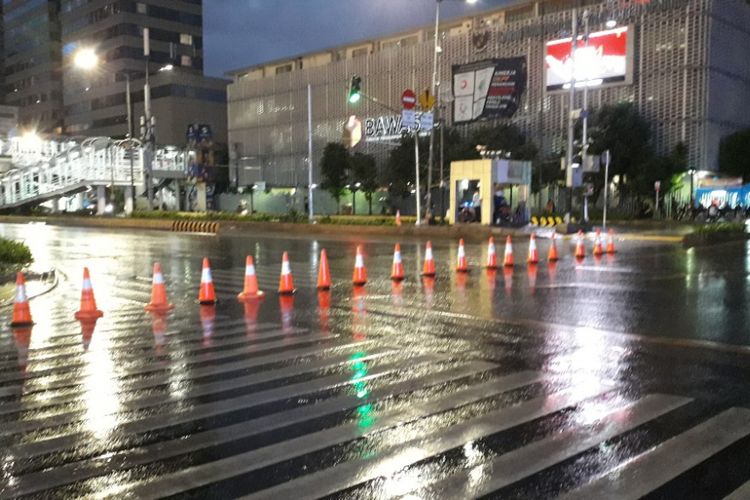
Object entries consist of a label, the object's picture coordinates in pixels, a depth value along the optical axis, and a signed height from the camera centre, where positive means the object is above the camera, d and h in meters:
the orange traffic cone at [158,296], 11.64 -1.43
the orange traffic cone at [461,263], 16.42 -1.30
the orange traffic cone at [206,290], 12.18 -1.41
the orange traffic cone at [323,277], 13.75 -1.35
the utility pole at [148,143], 46.23 +4.58
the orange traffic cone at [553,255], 19.12 -1.31
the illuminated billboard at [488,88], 52.78 +8.97
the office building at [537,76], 45.03 +9.75
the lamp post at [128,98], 31.02 +6.46
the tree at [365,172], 58.62 +2.91
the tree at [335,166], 60.66 +3.55
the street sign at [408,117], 29.11 +3.68
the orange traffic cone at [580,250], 20.20 -1.27
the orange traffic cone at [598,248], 20.98 -1.23
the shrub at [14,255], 16.86 -1.08
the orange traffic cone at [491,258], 16.98 -1.23
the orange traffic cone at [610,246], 22.20 -1.26
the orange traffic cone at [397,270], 15.13 -1.33
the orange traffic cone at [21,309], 10.31 -1.43
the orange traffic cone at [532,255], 18.30 -1.24
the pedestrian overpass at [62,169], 53.25 +3.10
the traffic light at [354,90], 25.56 +4.23
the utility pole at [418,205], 33.28 +0.08
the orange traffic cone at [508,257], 17.58 -1.24
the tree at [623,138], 44.16 +4.23
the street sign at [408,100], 29.40 +4.44
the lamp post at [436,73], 31.57 +6.00
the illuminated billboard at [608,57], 46.28 +9.70
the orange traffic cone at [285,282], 13.18 -1.37
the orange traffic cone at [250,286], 12.66 -1.39
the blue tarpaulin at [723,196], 46.75 +0.64
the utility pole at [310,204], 39.22 +0.23
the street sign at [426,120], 30.14 +3.68
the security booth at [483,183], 31.59 +1.07
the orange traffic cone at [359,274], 14.43 -1.34
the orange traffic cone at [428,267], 15.87 -1.33
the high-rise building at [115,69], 87.25 +19.46
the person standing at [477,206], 32.91 +0.04
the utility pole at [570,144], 30.33 +2.68
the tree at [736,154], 45.72 +3.27
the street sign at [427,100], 28.84 +4.33
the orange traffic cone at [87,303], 10.98 -1.46
